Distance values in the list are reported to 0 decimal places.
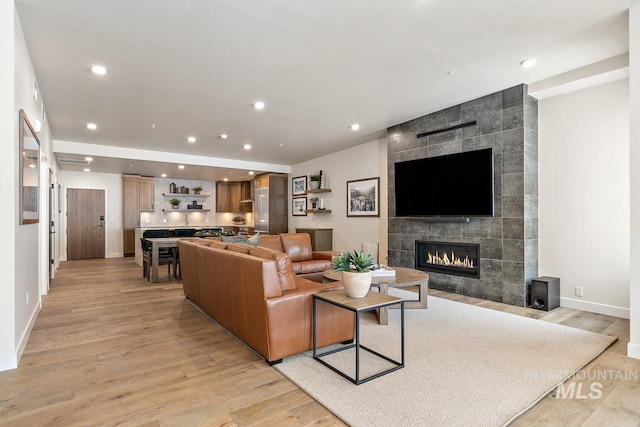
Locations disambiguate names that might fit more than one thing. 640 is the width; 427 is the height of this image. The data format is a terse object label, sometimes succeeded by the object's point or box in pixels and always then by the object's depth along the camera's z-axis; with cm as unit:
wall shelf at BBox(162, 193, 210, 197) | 1085
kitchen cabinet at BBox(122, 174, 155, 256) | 997
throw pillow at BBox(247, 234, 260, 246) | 508
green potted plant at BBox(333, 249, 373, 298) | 258
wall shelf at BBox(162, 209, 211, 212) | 1083
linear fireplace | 484
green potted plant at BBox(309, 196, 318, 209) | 869
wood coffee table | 363
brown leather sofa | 265
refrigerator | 964
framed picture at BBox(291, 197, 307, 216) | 922
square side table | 235
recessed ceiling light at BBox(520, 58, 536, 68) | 359
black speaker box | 409
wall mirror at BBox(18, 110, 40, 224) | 286
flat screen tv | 459
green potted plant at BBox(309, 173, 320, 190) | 844
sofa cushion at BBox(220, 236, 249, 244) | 537
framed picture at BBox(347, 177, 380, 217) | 695
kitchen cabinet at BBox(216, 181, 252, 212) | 1159
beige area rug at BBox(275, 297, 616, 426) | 201
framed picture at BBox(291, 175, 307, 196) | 921
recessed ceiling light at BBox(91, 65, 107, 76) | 356
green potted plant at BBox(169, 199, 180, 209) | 1084
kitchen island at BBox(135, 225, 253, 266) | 817
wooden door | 948
